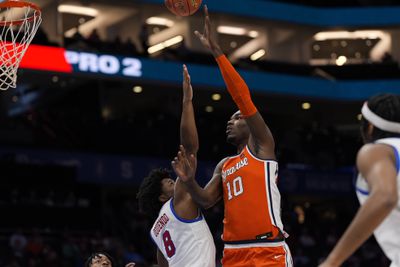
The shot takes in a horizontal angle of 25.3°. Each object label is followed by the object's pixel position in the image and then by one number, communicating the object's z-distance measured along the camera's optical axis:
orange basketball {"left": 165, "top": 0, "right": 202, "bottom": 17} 7.80
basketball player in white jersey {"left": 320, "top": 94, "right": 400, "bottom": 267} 3.75
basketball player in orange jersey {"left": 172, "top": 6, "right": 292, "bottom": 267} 6.20
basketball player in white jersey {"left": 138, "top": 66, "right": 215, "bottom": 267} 6.71
